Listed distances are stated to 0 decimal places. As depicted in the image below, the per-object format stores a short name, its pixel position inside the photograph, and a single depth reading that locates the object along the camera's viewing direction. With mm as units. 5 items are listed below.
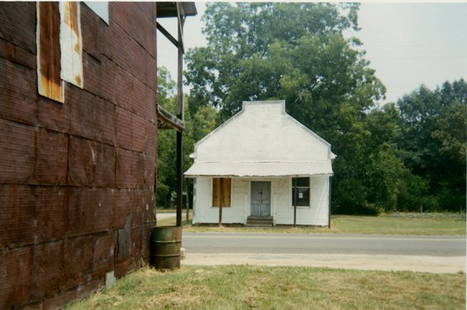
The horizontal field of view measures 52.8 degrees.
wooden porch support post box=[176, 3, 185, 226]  11992
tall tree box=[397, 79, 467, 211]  44438
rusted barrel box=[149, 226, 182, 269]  10234
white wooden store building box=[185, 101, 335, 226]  24062
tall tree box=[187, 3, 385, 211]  35625
